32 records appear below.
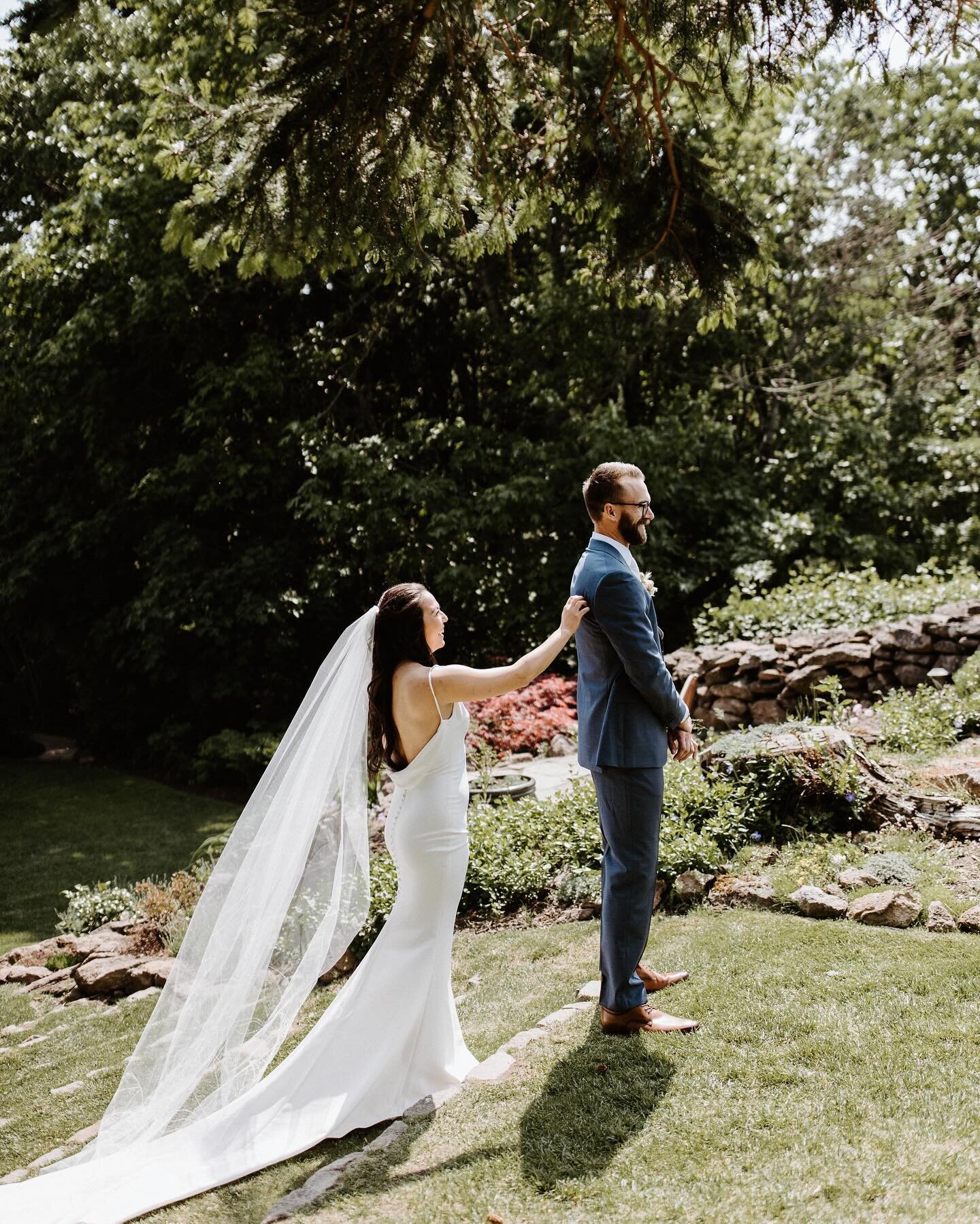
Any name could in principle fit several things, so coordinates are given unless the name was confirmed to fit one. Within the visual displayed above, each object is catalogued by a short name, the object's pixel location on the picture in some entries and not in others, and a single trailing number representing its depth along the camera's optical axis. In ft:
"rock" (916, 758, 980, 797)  20.67
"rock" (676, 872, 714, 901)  18.08
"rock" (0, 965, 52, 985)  22.02
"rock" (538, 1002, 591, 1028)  13.73
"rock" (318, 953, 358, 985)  18.57
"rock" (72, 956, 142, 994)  19.92
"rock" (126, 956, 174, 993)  20.10
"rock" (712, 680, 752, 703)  30.50
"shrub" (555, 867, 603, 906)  19.15
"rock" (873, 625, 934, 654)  30.42
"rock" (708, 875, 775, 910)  17.48
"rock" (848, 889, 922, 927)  15.90
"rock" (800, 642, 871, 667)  30.40
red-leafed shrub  35.86
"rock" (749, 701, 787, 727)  29.71
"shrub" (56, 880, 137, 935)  25.03
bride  11.62
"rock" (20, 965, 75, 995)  20.83
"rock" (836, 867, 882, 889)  17.33
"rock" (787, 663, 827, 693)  29.68
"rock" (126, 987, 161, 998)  19.45
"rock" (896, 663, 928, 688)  30.14
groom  12.48
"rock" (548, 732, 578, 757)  34.58
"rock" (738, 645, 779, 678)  30.60
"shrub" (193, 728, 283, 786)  45.01
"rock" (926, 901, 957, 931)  15.65
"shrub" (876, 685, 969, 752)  25.14
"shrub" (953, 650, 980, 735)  26.11
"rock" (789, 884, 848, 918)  16.48
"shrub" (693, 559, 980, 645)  35.45
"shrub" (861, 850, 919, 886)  17.33
